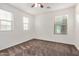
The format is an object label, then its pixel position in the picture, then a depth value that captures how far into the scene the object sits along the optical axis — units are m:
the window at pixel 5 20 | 2.60
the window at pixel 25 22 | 2.85
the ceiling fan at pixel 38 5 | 2.68
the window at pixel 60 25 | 2.78
